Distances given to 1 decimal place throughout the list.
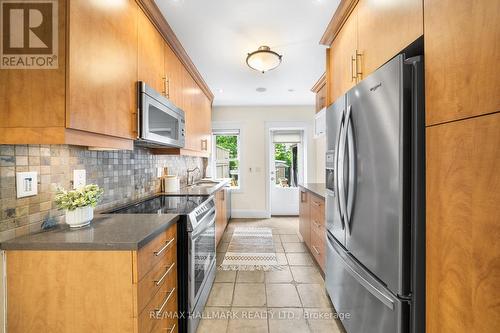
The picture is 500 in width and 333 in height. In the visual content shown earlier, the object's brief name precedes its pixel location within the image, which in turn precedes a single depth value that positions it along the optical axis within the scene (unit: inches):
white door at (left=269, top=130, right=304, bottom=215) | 214.1
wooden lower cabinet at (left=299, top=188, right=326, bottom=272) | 95.8
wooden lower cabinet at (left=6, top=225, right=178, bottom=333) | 40.5
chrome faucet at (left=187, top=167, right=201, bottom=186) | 148.7
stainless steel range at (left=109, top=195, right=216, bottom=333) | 62.5
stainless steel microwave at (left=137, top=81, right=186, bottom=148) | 63.6
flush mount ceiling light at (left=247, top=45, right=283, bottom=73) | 97.2
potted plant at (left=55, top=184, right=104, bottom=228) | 48.2
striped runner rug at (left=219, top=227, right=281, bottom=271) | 112.5
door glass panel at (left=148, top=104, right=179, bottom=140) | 69.3
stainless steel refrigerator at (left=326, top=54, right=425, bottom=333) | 40.3
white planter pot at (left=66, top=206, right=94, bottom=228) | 48.9
